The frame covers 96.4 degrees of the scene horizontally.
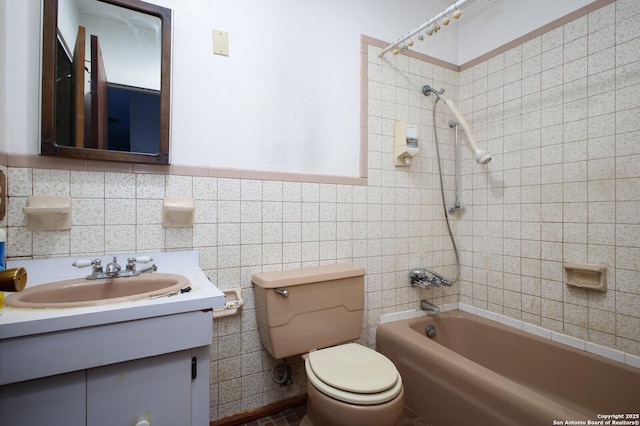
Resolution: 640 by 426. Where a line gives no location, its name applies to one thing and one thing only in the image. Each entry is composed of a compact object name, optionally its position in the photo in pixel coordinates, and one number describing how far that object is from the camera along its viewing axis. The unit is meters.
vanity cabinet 0.68
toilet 0.99
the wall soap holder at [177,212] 1.22
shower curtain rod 1.31
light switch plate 1.34
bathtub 1.06
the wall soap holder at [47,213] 1.04
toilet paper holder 1.31
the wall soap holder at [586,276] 1.38
